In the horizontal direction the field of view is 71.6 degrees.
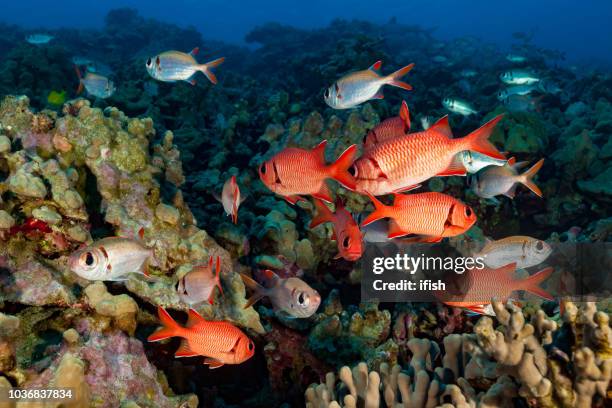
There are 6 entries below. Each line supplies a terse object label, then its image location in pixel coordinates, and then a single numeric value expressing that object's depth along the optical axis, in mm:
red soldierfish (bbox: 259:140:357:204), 2545
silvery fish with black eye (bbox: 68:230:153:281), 2449
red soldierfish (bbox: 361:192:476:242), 2475
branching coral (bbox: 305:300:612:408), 2023
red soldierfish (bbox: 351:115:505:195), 2186
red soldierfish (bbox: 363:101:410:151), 2783
